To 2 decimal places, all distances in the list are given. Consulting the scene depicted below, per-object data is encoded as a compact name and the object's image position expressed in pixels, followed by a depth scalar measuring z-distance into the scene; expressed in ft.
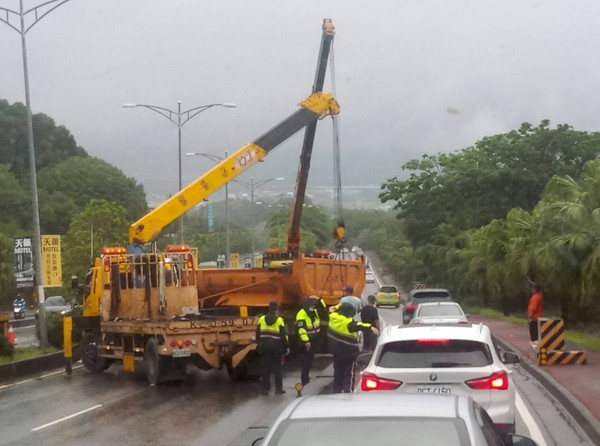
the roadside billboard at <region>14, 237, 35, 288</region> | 79.71
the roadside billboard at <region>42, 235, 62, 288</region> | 84.89
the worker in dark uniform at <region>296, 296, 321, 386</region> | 55.62
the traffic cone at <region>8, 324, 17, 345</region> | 78.59
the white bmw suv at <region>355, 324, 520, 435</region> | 32.91
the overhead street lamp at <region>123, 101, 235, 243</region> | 123.51
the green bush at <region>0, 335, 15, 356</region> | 75.15
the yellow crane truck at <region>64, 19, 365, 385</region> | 65.36
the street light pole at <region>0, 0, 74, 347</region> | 79.61
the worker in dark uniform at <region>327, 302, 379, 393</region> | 48.75
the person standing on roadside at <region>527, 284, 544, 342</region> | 79.66
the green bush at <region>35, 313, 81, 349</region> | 88.12
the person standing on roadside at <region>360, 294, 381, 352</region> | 60.70
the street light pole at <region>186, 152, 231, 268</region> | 166.59
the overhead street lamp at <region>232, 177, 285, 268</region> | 182.57
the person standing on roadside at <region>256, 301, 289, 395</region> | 57.88
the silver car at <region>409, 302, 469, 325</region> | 83.30
